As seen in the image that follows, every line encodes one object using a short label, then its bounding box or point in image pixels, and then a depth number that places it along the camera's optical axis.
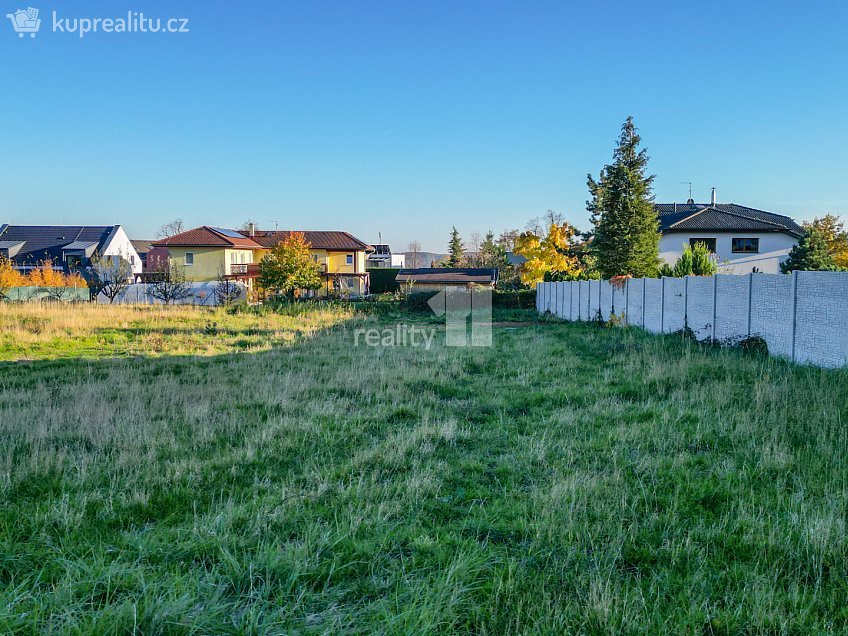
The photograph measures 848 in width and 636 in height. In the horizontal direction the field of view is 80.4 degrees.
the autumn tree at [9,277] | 32.34
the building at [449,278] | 46.59
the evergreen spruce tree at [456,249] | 70.00
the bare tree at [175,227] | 95.00
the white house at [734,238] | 35.28
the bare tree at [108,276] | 30.64
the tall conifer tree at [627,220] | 29.78
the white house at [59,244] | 50.09
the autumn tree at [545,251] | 40.84
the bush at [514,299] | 34.59
